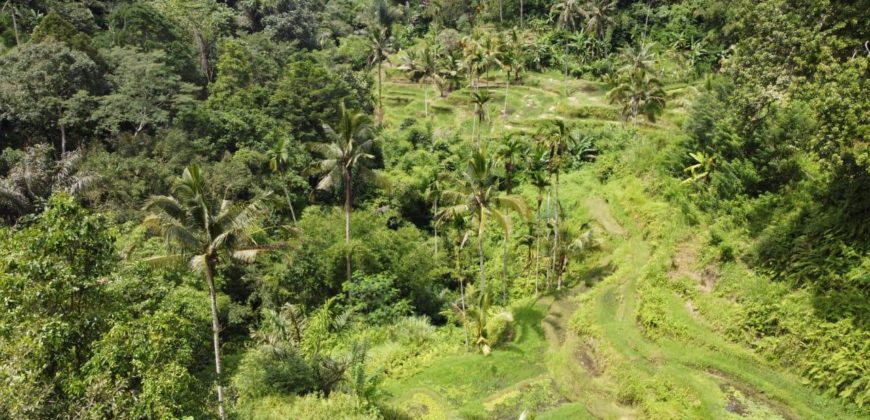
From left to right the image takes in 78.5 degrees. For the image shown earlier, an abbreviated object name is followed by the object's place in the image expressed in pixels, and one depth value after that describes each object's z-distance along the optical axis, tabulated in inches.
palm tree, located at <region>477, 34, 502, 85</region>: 2155.5
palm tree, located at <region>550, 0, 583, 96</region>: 2864.7
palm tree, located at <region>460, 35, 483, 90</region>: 2174.0
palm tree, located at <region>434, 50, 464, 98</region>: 2659.9
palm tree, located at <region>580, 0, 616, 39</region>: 2792.8
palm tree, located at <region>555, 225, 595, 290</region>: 1226.0
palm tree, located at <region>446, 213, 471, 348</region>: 1099.9
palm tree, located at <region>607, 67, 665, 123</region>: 1857.8
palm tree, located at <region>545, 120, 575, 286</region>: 1208.0
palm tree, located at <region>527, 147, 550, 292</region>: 1210.6
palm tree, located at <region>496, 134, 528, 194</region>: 1803.6
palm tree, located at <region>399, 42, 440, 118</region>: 2527.1
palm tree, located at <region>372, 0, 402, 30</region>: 3319.4
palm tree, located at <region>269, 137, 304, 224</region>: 1444.4
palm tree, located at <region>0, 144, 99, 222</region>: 1179.3
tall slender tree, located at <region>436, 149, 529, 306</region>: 1002.1
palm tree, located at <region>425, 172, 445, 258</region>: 1680.6
